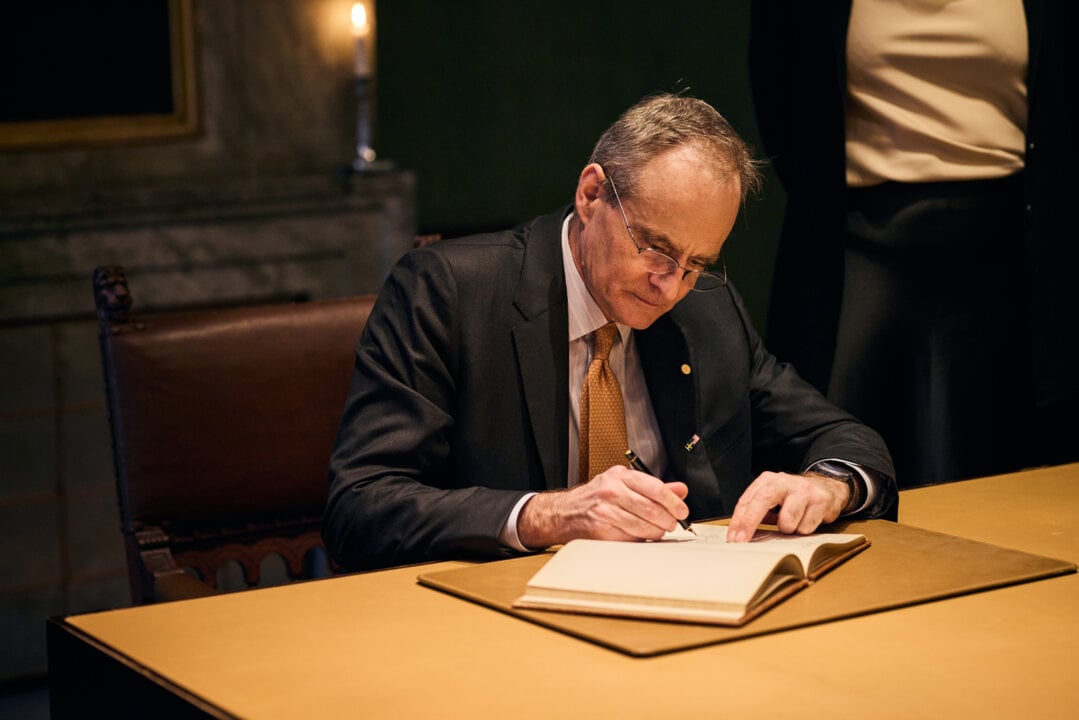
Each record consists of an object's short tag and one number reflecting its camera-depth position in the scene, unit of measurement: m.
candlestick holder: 4.57
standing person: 2.87
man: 2.02
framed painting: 4.14
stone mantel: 4.11
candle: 4.51
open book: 1.59
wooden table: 1.38
